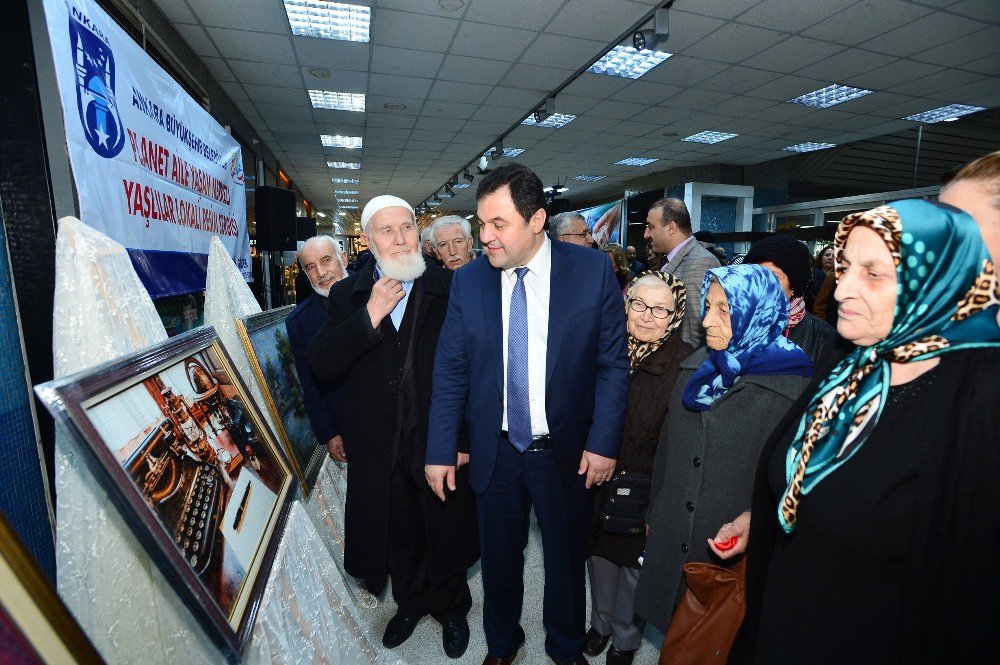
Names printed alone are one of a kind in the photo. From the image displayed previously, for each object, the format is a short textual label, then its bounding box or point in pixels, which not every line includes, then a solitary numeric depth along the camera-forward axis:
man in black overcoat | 1.83
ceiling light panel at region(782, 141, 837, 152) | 8.74
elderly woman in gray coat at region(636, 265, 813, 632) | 1.37
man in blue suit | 1.58
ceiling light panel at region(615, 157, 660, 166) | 9.97
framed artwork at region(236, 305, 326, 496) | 1.93
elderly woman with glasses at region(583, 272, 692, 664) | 1.74
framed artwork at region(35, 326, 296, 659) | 0.75
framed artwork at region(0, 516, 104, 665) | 0.52
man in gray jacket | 2.92
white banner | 1.35
